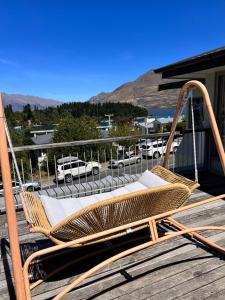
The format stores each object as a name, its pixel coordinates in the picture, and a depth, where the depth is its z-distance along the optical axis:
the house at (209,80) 4.64
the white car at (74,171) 24.41
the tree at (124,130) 42.54
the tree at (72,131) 41.59
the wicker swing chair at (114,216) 1.84
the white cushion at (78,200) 2.25
